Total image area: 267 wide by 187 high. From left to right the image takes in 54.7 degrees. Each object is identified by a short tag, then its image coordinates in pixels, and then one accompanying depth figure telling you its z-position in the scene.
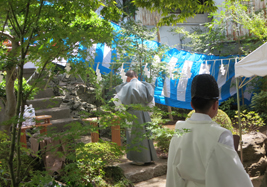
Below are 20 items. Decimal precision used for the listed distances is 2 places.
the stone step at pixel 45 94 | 8.31
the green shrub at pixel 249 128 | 7.15
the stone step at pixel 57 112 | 7.71
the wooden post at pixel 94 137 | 6.36
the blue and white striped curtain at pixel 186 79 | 9.40
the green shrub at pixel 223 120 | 6.15
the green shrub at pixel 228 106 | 10.36
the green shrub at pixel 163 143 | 6.62
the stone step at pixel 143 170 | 5.10
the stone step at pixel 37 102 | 7.75
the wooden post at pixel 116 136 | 6.43
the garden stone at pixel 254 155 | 5.55
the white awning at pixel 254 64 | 4.55
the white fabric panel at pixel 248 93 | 10.74
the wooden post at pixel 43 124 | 5.23
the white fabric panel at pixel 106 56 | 8.14
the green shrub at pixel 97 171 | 4.14
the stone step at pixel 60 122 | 7.43
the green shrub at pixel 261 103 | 9.51
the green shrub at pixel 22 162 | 2.22
